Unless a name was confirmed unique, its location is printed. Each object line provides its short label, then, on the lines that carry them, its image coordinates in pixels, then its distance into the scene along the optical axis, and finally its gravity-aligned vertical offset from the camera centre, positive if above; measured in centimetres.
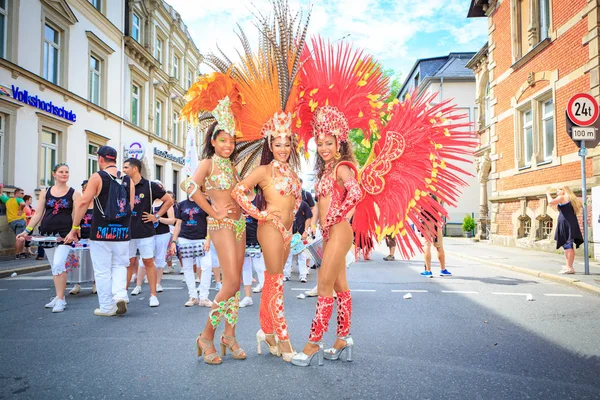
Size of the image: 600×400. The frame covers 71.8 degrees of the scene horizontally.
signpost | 791 +189
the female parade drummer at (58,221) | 566 -1
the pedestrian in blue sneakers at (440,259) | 855 -85
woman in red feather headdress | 348 +66
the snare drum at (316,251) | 648 -50
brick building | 1144 +386
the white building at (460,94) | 2791 +866
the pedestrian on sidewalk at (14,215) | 1152 +16
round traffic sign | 790 +206
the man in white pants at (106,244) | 520 -31
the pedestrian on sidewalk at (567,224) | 839 -13
